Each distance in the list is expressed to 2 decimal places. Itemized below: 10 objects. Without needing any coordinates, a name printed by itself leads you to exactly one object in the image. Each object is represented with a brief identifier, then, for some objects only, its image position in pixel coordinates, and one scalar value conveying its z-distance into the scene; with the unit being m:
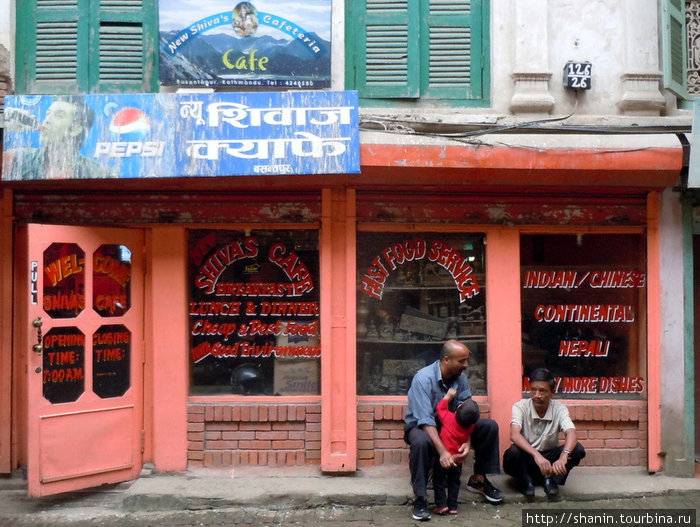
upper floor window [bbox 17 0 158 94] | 6.23
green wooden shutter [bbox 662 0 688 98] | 5.96
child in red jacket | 5.36
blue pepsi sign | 5.54
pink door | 5.58
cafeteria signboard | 6.15
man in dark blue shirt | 5.32
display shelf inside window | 6.35
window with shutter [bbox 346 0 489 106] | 6.32
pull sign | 5.53
